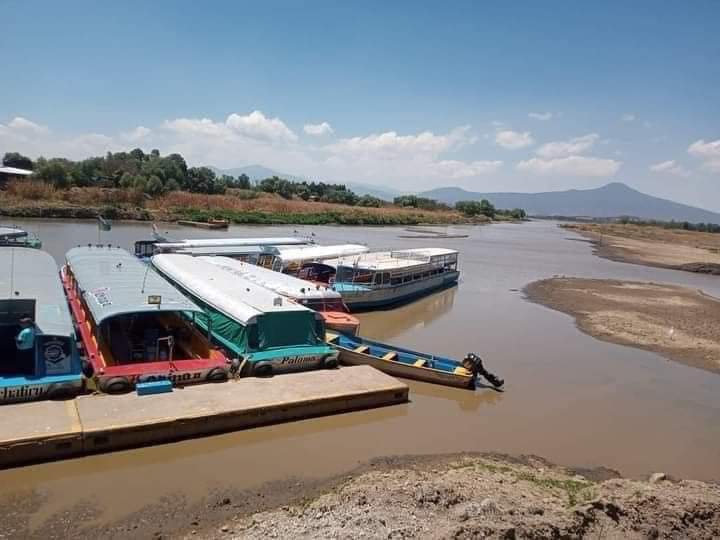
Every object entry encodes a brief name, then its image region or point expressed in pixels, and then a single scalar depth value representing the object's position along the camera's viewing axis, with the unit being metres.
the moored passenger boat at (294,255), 28.50
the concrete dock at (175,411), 9.70
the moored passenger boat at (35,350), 10.84
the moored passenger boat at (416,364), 15.66
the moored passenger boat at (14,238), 26.61
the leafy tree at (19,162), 89.00
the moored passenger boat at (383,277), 25.83
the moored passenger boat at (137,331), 12.44
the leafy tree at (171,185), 87.50
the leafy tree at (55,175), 72.12
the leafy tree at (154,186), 81.18
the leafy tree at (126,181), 82.62
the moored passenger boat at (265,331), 14.23
